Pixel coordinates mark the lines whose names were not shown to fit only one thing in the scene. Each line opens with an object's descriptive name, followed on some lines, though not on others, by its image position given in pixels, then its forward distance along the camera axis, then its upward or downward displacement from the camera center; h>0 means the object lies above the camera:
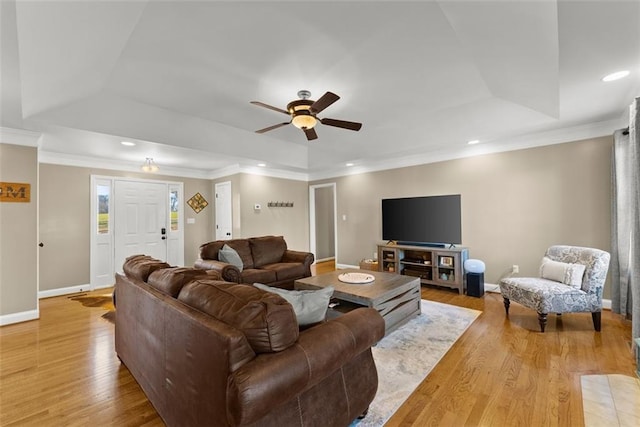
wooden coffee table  2.76 -0.82
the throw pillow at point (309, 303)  1.54 -0.50
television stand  4.41 -0.83
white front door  5.36 -0.03
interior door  6.17 +0.14
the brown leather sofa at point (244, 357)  1.11 -0.65
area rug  1.88 -1.26
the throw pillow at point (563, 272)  2.98 -0.67
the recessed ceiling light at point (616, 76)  2.35 +1.18
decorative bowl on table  3.19 -0.75
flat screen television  4.70 -0.10
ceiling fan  2.46 +0.99
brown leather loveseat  3.84 -0.70
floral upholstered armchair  2.86 -0.80
